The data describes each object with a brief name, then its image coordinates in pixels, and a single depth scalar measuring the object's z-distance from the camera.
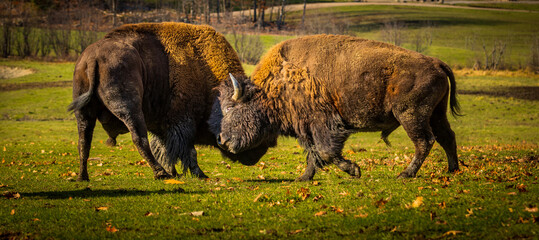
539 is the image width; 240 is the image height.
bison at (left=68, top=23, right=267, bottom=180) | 19.64
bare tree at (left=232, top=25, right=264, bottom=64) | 111.50
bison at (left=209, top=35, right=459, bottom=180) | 19.23
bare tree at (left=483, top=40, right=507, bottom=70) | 109.50
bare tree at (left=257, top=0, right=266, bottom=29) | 174.95
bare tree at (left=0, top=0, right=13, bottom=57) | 120.64
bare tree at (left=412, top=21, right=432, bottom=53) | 128.70
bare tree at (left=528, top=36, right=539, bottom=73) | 101.70
